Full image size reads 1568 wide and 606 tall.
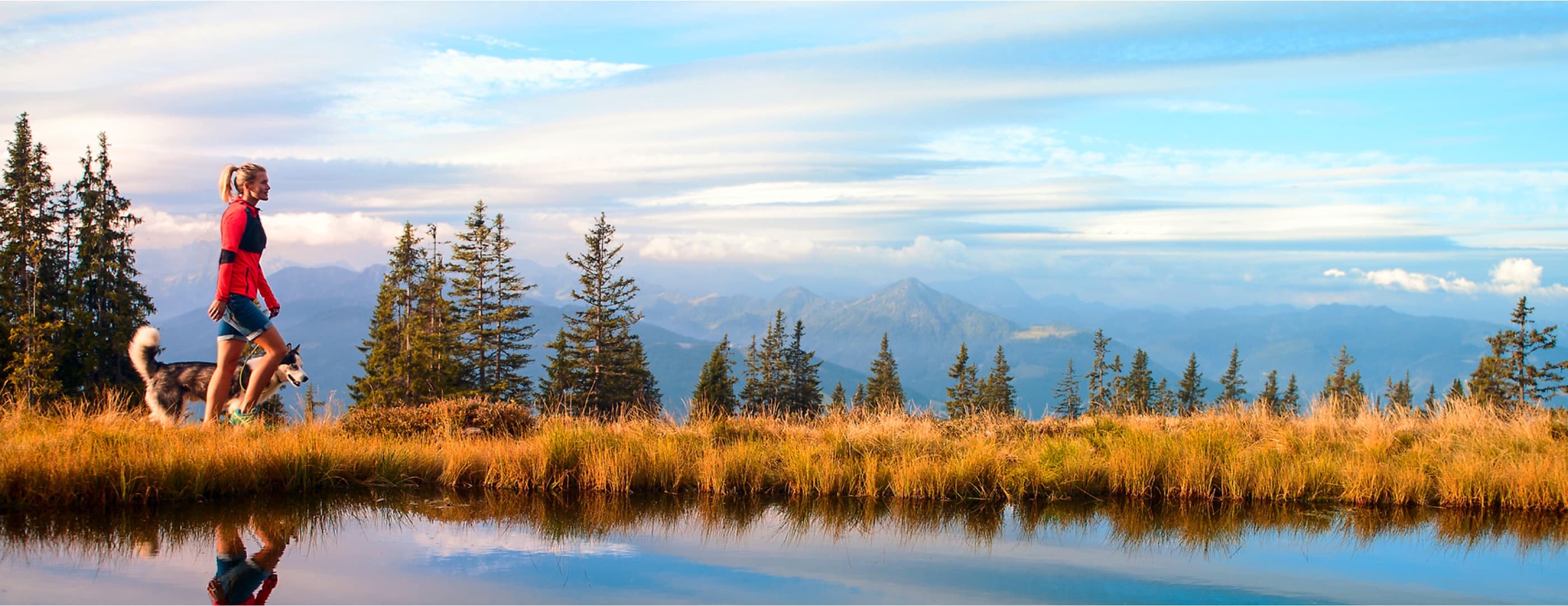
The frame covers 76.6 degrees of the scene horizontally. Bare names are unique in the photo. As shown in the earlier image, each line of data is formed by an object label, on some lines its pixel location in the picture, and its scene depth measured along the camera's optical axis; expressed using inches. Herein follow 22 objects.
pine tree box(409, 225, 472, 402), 1736.0
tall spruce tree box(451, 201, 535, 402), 2032.5
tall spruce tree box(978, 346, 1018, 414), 2952.8
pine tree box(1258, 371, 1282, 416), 3392.5
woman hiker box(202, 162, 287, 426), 354.6
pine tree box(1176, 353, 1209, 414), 3462.1
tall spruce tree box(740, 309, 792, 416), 2625.5
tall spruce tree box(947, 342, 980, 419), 2536.9
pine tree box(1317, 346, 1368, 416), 3171.8
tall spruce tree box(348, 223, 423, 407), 1812.3
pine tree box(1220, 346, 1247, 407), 3115.2
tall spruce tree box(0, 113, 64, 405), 1153.4
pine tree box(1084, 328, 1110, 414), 2847.0
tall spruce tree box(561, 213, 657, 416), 2117.4
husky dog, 420.2
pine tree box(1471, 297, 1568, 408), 2272.4
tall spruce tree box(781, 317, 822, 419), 2600.9
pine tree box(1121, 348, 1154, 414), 2987.2
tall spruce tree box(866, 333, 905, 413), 2768.2
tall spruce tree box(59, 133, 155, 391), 1473.9
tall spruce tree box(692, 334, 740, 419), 2176.4
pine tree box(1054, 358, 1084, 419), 3091.8
